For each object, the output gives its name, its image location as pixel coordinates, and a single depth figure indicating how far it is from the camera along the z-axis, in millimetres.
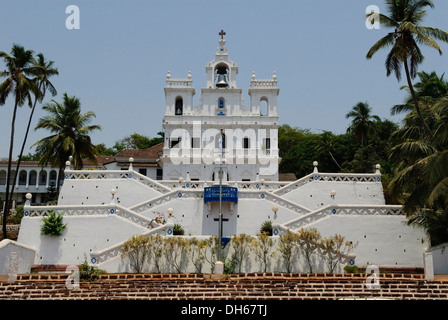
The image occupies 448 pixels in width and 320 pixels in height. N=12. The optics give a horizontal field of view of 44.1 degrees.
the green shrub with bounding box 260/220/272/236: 29331
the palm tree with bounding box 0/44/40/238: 36094
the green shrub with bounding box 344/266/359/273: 22920
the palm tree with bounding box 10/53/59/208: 37791
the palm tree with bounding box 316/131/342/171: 60656
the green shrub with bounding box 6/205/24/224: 43869
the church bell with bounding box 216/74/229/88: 43625
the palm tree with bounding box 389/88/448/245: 22000
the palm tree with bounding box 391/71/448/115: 28342
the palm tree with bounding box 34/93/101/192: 39406
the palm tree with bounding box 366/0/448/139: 25969
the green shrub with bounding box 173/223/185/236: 28706
